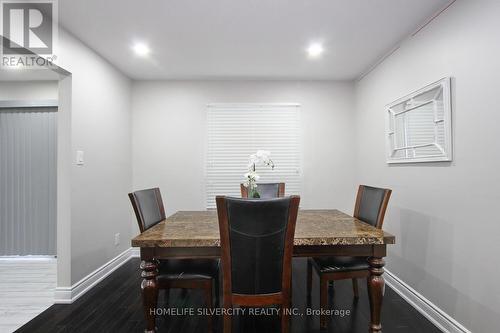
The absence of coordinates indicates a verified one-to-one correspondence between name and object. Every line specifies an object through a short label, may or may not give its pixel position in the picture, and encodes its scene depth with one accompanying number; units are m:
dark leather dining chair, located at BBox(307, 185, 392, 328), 1.76
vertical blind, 3.21
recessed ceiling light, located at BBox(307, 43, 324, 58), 2.47
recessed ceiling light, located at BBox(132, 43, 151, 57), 2.45
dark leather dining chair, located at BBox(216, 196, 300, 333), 1.31
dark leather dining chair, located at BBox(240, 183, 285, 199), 2.70
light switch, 2.33
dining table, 1.49
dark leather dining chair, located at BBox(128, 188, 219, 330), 1.67
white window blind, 3.43
